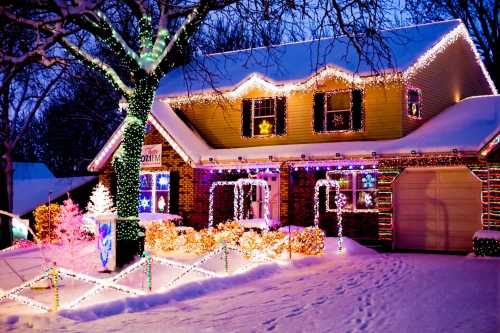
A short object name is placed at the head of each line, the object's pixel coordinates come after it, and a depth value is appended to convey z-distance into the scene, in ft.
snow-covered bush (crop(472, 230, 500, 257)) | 53.62
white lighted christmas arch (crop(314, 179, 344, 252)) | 57.62
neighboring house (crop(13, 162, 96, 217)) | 91.56
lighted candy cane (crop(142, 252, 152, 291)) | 34.06
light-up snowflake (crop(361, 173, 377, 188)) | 67.63
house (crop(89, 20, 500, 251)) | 60.08
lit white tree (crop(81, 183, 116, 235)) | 67.00
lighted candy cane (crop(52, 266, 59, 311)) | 29.80
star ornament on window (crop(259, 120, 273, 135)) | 72.74
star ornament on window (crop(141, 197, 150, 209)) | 75.51
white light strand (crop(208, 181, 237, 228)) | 65.31
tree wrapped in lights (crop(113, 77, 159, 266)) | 44.65
